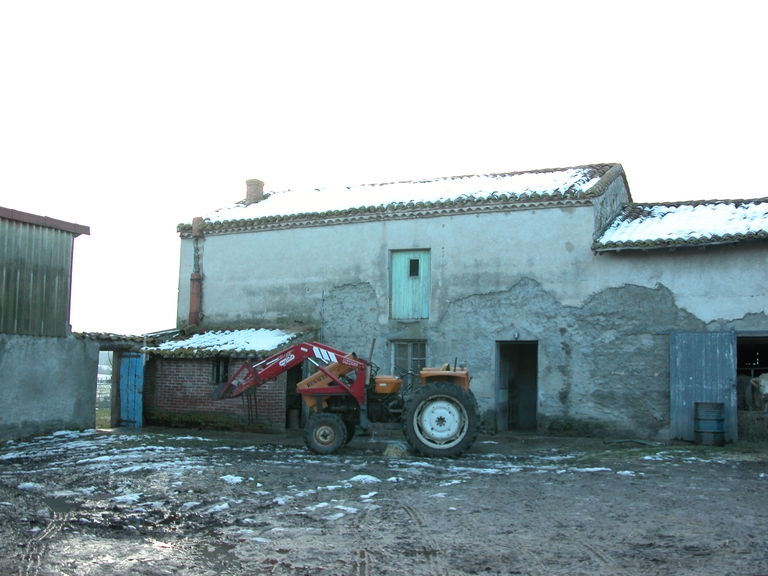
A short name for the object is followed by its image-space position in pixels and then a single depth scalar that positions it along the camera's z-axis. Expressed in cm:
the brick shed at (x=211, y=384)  1536
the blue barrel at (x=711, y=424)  1289
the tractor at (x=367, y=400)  1116
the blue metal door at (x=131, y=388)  1644
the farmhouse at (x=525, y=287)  1338
